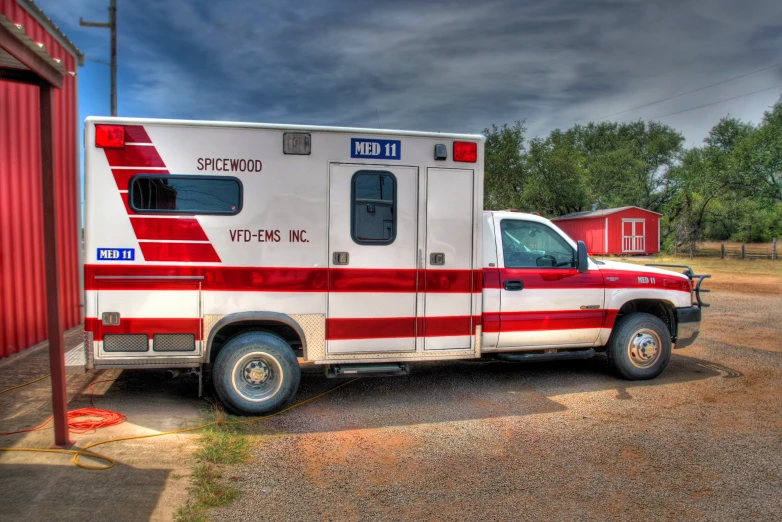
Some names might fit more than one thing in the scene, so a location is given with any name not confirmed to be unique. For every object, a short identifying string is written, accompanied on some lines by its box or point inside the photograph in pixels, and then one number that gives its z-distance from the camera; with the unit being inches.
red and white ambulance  198.2
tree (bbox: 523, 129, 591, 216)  1710.1
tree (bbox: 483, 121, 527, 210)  1704.0
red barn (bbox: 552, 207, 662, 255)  1508.4
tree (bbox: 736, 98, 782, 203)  1470.2
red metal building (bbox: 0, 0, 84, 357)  297.7
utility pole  556.7
